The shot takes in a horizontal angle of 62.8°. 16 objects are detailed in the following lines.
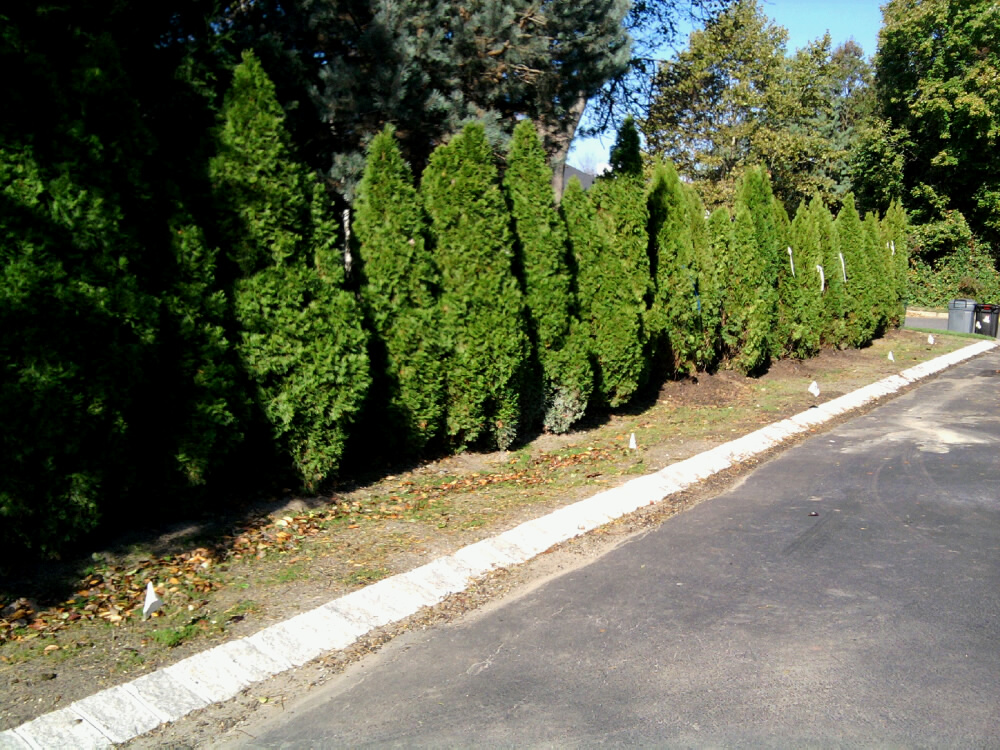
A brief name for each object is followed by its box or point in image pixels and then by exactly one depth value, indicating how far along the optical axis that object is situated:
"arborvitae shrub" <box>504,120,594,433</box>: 9.57
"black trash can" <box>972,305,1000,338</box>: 25.52
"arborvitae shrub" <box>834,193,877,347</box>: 19.84
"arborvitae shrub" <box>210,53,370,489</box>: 6.81
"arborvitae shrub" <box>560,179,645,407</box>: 10.88
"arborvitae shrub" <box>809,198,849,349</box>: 18.67
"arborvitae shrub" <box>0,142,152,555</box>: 5.10
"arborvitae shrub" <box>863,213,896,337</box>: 21.44
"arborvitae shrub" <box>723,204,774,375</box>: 14.66
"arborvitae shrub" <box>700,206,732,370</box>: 13.78
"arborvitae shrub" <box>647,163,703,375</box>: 12.89
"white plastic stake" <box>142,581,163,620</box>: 4.81
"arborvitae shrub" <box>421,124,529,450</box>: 8.55
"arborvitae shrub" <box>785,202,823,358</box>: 16.98
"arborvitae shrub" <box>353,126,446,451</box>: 8.04
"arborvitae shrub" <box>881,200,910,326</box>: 23.39
